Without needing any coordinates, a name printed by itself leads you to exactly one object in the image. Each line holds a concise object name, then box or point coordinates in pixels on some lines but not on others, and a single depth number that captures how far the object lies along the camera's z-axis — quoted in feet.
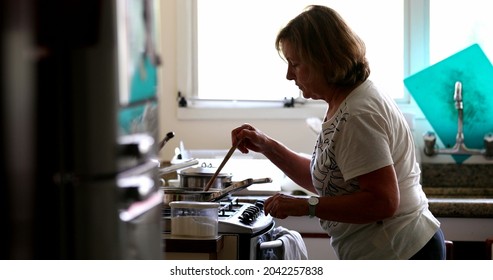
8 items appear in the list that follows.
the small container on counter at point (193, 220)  10.56
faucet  15.52
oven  10.95
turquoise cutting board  15.58
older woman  9.40
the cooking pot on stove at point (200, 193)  11.08
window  15.77
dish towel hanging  11.62
